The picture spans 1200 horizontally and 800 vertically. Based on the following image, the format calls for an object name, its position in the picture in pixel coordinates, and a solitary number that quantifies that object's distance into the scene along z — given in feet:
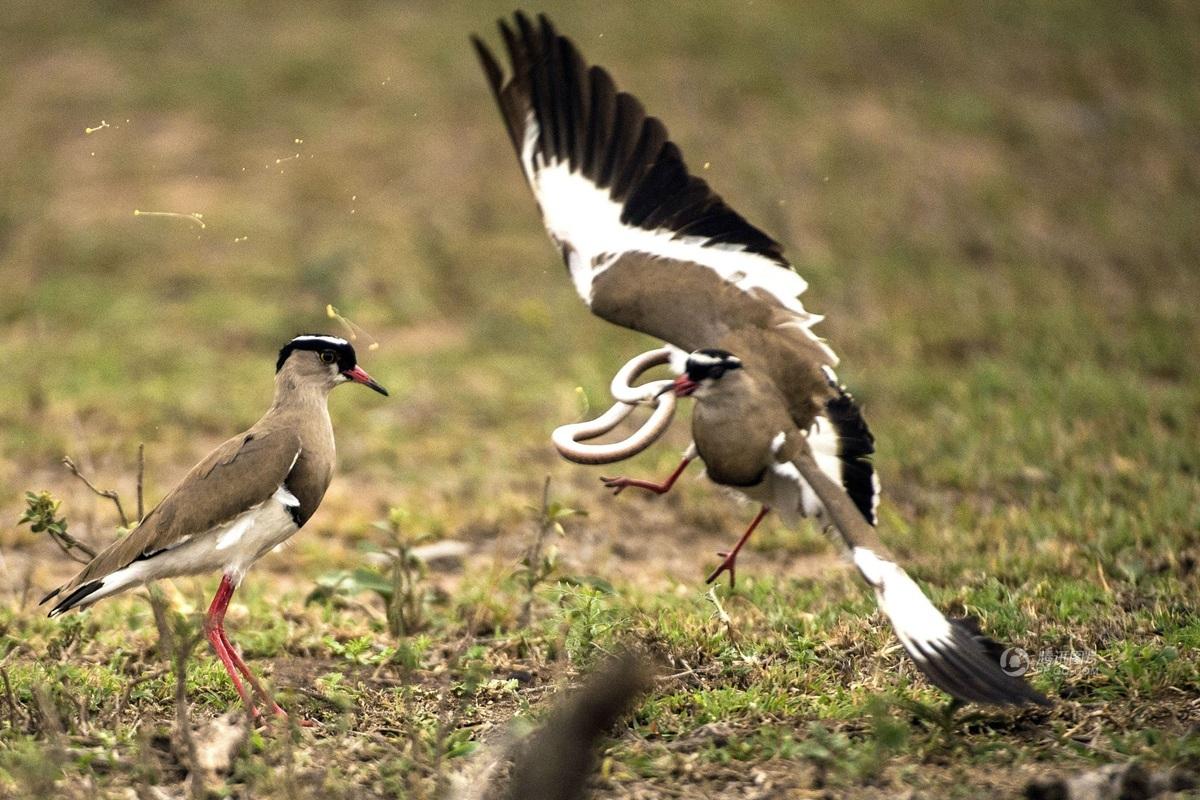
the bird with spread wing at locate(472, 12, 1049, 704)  32.42
